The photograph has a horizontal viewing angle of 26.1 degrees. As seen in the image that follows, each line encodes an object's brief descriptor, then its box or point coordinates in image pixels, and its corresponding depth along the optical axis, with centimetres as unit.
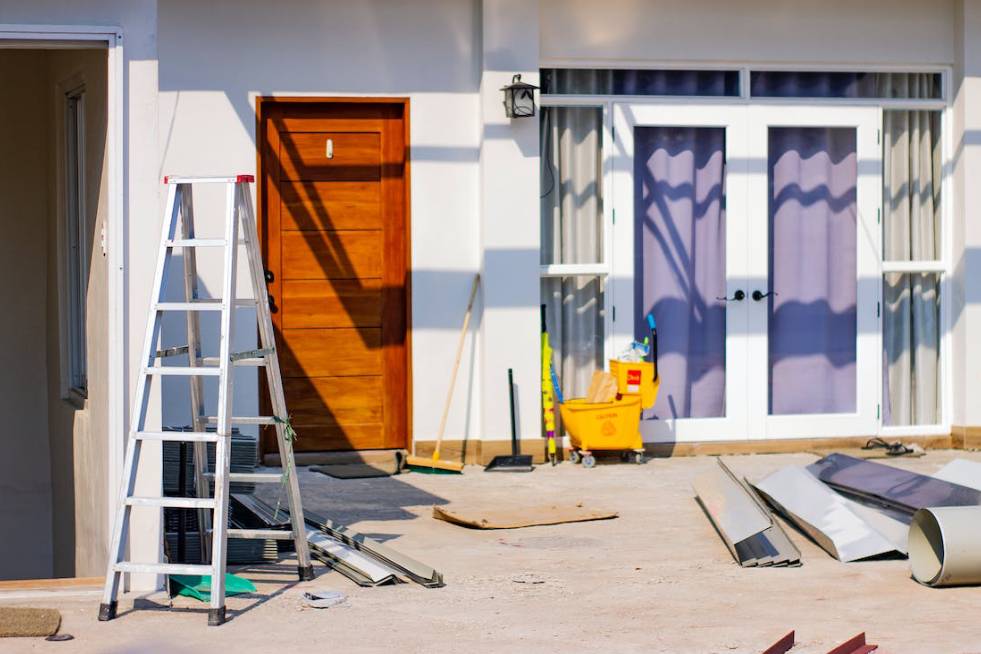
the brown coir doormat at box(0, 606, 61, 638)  717
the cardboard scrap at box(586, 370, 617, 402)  1295
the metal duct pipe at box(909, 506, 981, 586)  808
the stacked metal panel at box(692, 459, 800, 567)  892
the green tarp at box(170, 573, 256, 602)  796
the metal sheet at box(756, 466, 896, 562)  903
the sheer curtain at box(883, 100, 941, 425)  1412
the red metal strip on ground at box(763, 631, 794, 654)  670
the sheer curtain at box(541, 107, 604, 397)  1348
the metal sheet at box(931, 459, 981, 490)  1023
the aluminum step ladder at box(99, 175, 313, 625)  748
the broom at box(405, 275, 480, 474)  1261
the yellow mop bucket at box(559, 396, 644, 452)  1283
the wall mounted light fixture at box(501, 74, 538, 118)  1274
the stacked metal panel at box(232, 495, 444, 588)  833
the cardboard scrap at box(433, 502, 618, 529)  1014
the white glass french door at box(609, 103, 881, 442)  1361
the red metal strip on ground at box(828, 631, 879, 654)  672
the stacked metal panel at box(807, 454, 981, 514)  953
